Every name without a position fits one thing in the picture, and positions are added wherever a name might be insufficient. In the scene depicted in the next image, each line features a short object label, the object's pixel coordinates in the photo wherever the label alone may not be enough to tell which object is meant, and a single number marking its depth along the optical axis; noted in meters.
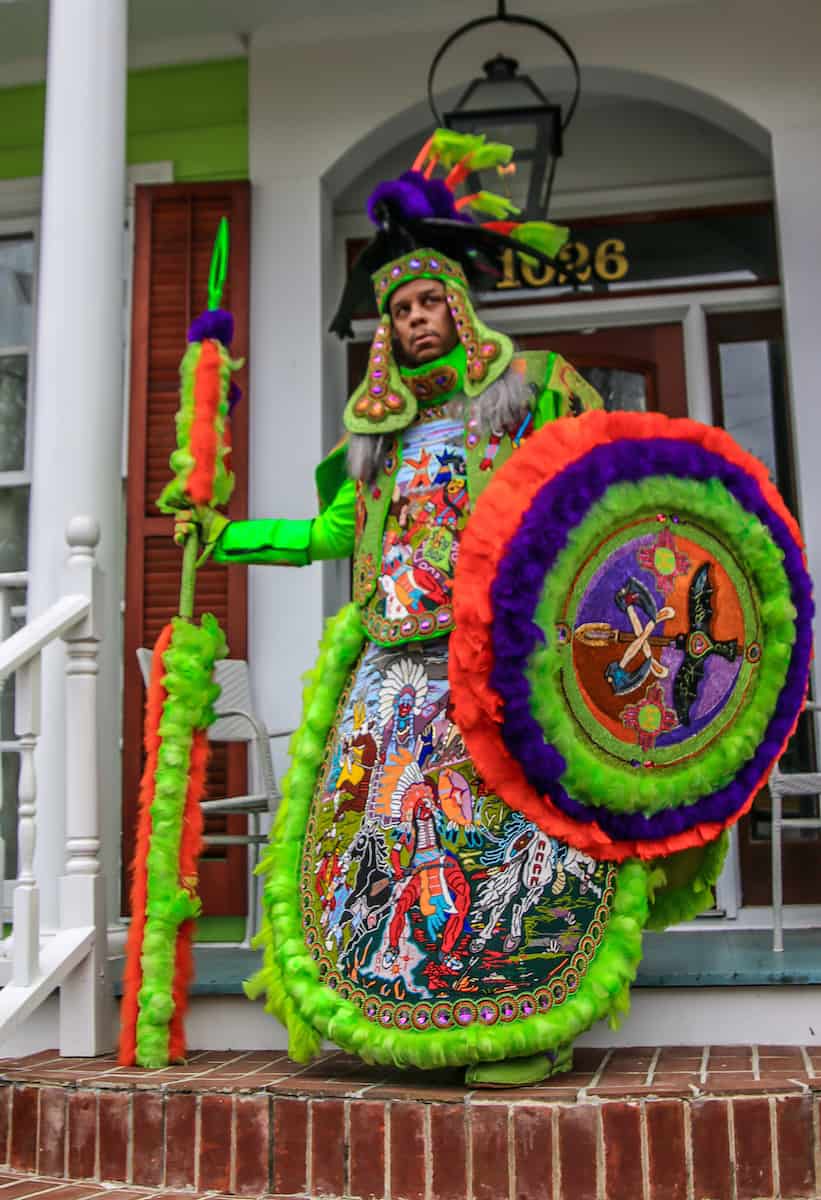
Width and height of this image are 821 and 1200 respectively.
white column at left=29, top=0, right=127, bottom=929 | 3.17
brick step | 2.25
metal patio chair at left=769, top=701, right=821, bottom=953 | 3.59
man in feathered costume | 2.41
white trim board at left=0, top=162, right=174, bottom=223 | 4.96
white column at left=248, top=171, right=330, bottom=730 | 4.32
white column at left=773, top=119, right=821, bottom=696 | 4.27
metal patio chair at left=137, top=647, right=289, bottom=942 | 3.80
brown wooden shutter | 4.25
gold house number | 4.68
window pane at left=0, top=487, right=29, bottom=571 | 4.98
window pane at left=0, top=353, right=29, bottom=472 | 5.04
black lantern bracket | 3.78
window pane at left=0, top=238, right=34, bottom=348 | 5.07
